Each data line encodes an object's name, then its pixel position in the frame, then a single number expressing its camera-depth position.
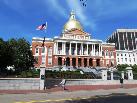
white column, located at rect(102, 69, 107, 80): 18.73
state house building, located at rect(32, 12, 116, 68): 39.79
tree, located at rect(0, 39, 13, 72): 25.88
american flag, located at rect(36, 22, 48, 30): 18.90
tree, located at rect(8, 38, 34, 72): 28.35
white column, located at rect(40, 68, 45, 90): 13.95
